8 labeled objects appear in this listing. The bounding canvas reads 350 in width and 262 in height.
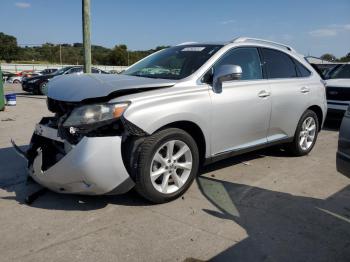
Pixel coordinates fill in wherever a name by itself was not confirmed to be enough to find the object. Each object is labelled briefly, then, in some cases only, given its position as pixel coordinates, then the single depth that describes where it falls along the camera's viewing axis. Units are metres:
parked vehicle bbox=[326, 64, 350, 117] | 8.82
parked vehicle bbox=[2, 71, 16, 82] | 34.78
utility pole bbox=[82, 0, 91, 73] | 8.84
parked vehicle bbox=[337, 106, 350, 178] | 3.42
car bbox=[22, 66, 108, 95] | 18.86
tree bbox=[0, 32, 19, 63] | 76.56
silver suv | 3.53
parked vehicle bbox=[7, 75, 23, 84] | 34.53
